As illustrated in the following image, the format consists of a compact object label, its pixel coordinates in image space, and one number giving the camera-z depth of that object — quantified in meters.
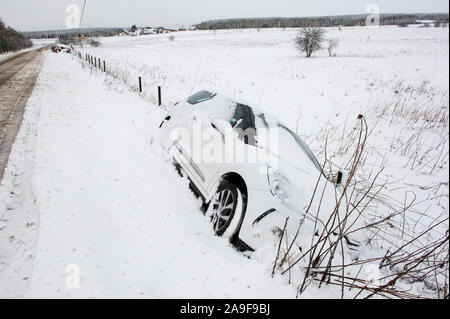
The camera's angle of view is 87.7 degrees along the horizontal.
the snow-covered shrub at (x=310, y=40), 22.03
